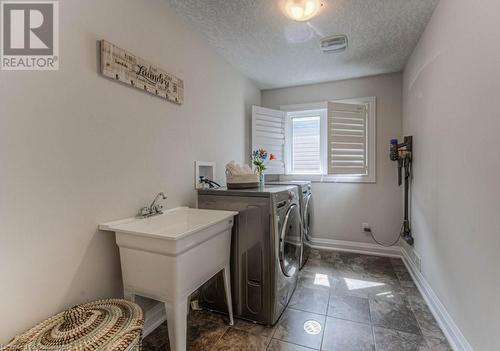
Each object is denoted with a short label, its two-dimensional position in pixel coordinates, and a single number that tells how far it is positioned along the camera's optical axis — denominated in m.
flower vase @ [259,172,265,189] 2.14
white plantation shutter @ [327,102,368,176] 3.05
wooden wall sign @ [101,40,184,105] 1.33
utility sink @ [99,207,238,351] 1.18
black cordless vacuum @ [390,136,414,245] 2.45
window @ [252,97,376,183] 3.06
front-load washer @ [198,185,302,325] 1.67
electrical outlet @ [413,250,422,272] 2.19
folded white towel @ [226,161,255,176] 2.00
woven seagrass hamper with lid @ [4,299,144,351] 0.85
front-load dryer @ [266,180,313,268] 2.52
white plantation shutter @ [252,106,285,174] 3.13
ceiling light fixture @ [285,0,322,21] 1.68
